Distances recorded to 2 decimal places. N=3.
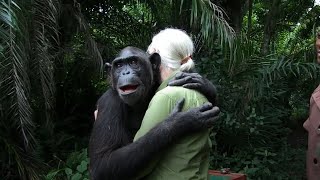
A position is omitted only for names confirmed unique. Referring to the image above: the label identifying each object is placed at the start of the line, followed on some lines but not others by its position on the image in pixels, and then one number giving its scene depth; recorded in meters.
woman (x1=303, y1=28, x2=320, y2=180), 2.57
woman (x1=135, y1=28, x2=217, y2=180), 1.60
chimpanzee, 1.65
